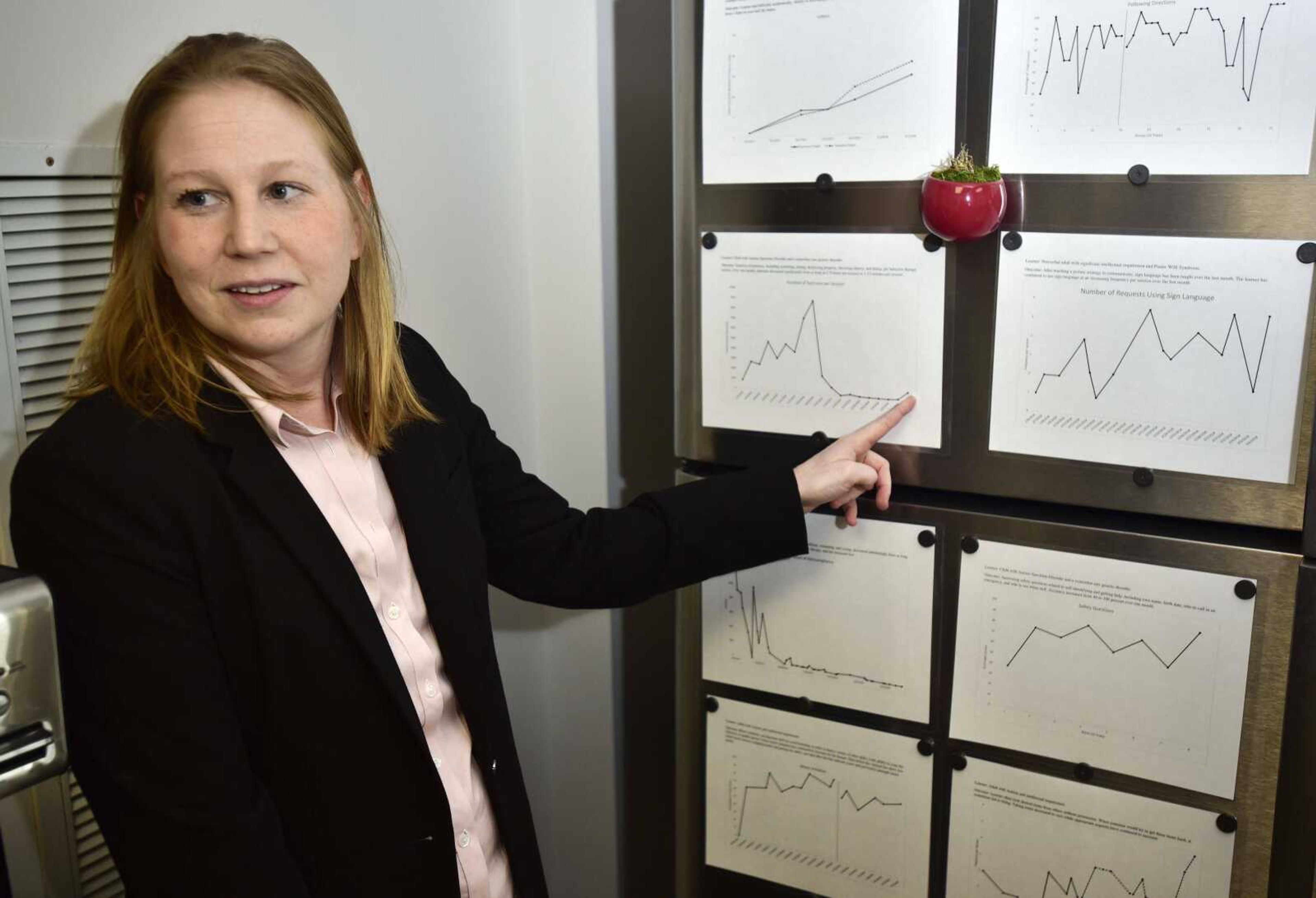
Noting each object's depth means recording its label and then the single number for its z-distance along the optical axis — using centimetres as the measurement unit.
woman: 102
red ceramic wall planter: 121
